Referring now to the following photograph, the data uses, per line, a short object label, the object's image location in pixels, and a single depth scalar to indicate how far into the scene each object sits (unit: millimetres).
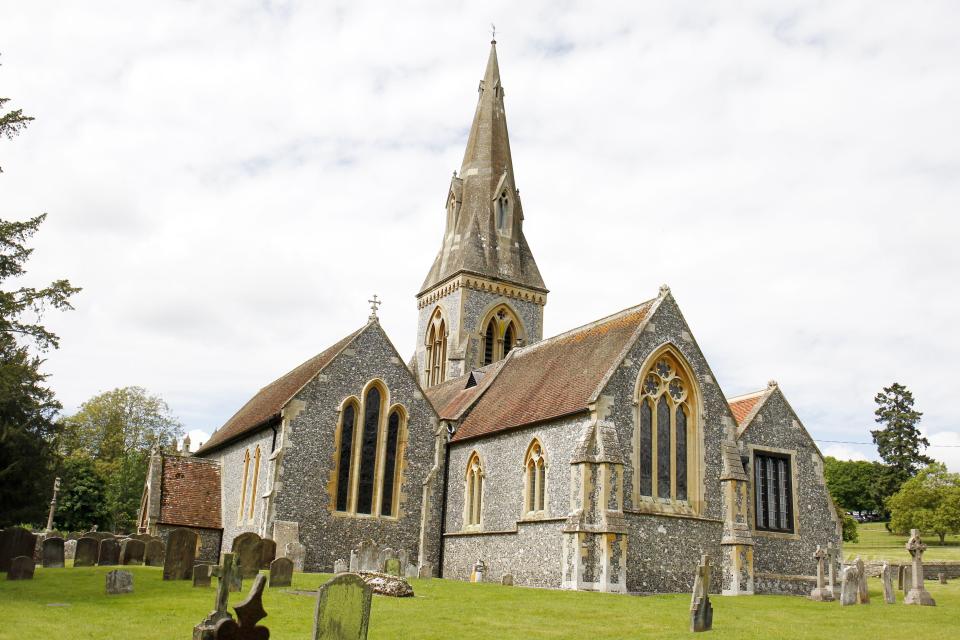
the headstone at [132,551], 24234
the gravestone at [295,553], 24031
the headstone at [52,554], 23000
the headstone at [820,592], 22531
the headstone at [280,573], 18422
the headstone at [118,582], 17047
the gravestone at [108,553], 24141
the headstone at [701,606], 14184
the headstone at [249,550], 20219
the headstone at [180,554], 19125
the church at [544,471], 22406
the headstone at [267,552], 21172
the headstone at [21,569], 19703
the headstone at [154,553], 24422
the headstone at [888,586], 20438
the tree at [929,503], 56281
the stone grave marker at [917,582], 19703
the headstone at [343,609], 9852
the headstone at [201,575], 18219
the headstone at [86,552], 23984
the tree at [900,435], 76562
